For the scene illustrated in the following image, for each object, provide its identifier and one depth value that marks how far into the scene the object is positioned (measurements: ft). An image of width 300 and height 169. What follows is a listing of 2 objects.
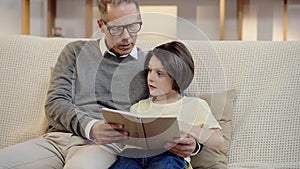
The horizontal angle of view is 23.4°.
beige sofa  9.04
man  8.40
